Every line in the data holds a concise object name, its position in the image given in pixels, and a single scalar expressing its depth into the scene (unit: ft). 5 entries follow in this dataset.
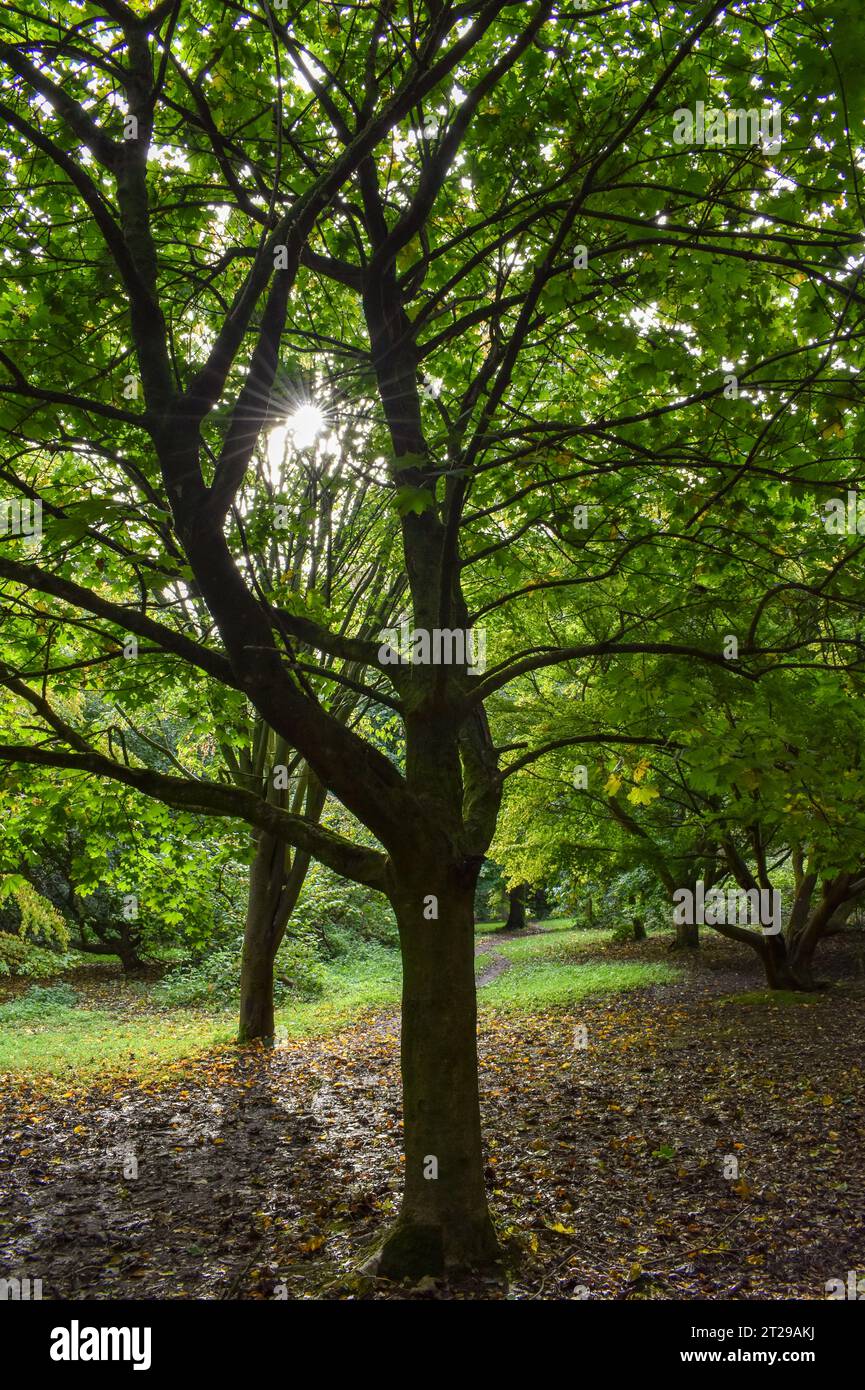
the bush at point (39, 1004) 54.08
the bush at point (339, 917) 69.10
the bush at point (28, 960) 60.59
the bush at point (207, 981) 61.98
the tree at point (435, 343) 12.72
